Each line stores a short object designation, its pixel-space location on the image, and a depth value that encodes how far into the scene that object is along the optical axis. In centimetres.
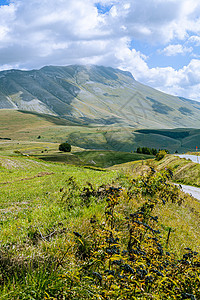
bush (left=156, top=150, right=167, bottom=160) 4773
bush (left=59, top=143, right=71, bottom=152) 12541
